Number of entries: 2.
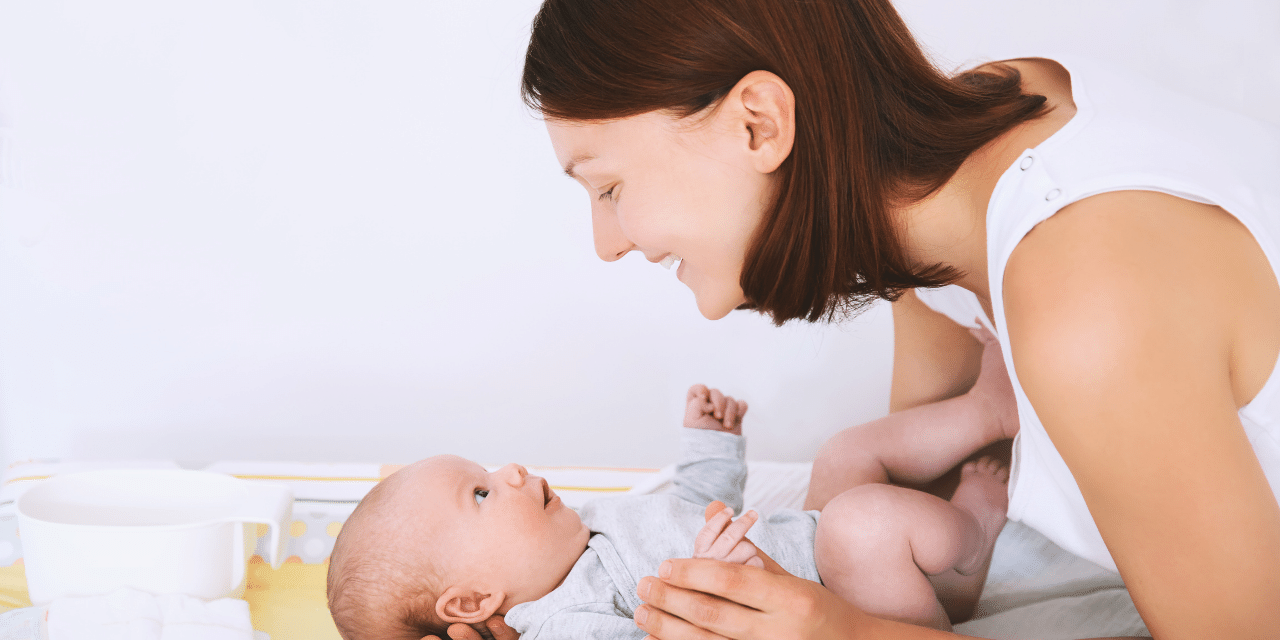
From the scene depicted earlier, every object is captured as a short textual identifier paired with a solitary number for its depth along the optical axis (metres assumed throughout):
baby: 1.04
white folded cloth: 1.06
